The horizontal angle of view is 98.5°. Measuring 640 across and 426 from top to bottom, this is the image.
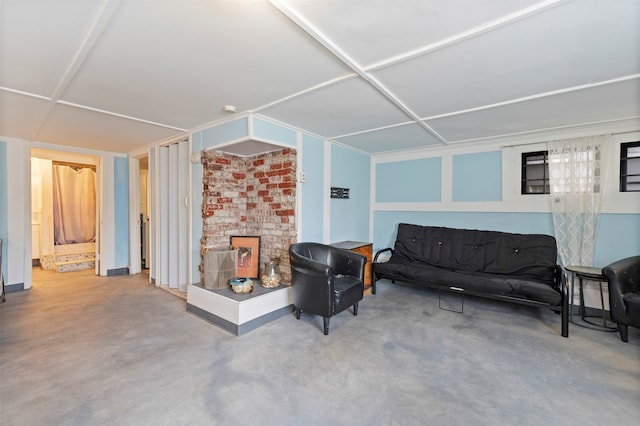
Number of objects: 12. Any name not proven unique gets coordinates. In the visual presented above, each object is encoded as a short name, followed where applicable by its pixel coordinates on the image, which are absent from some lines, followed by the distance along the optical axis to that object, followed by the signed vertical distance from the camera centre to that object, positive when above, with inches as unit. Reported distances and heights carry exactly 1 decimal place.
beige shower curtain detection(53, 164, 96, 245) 231.3 +4.1
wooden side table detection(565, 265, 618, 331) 112.8 -32.8
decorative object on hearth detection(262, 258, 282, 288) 127.5 -31.1
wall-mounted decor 161.2 +10.1
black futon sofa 116.0 -29.5
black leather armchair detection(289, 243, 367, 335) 106.3 -29.9
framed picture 139.8 -23.6
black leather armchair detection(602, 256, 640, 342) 97.7 -31.9
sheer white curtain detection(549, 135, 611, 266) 128.6 +8.4
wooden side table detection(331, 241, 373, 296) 156.4 -24.5
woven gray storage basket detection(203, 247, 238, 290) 123.8 -27.0
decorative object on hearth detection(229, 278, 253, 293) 118.1 -33.0
